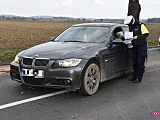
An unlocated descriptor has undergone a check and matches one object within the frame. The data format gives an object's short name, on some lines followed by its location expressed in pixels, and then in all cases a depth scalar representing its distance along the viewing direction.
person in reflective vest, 7.17
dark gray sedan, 5.48
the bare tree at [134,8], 17.45
